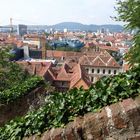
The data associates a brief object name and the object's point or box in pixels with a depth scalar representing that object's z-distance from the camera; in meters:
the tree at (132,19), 9.98
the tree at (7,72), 20.98
